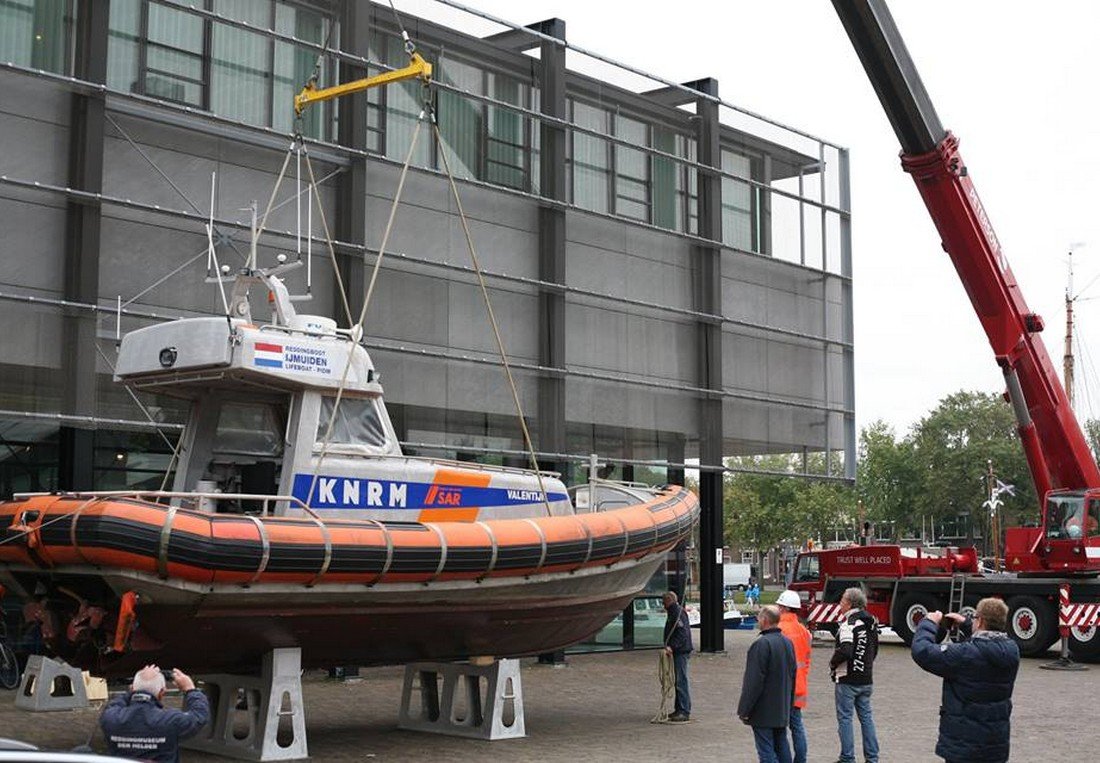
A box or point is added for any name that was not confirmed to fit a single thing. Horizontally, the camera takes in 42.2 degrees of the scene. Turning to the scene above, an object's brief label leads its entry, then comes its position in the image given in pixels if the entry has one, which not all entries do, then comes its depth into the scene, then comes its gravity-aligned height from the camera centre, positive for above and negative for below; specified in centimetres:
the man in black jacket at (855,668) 1180 -127
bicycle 1670 -186
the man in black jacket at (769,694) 986 -124
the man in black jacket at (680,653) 1523 -147
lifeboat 1106 -23
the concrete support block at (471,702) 1390 -188
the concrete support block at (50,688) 1502 -191
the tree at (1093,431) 7994 +493
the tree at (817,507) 7306 +45
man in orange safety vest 1140 -111
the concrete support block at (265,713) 1208 -174
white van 6612 -290
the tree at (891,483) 7356 +174
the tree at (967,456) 6981 +302
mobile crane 2292 +162
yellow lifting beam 1373 +434
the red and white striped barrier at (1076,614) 2414 -164
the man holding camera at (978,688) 806 -97
